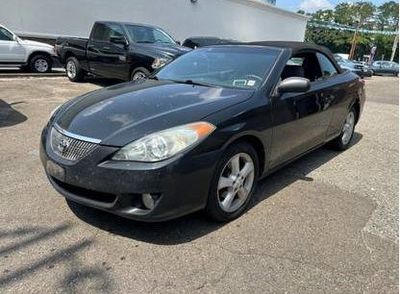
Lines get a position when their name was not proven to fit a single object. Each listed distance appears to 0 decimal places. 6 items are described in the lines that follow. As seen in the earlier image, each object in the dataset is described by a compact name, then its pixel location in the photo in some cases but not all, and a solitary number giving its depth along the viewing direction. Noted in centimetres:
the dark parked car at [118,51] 1004
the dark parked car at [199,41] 1620
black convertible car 326
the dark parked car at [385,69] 3959
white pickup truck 1279
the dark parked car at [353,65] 2671
